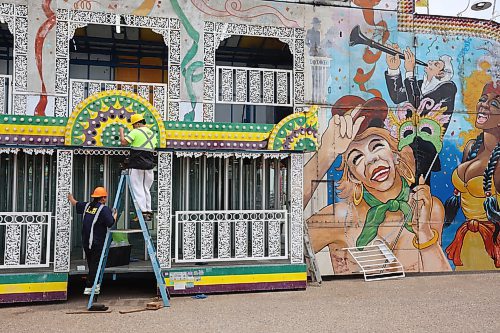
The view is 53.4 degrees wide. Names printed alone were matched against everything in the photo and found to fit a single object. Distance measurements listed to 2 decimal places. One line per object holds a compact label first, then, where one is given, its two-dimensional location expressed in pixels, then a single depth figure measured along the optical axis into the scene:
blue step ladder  7.41
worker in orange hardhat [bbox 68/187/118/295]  7.58
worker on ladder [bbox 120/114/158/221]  7.60
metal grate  10.45
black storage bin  8.35
